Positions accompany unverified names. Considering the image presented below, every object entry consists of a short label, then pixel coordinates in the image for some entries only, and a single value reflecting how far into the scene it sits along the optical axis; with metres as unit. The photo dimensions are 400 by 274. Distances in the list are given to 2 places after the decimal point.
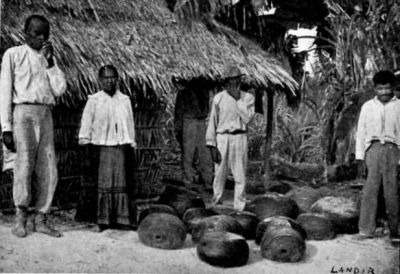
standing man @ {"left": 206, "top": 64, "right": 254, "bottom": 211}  6.64
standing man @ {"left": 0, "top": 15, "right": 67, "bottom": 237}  4.77
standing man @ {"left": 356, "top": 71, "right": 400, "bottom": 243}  5.48
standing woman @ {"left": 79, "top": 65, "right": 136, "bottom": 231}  5.46
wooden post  8.28
